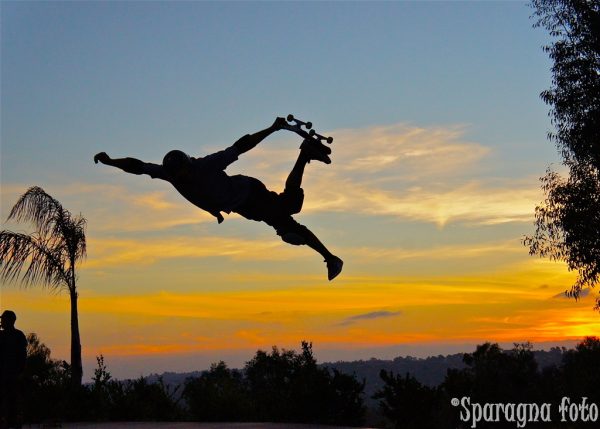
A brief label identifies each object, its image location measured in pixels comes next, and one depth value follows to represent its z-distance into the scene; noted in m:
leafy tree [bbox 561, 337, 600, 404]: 17.17
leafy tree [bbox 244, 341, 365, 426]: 14.80
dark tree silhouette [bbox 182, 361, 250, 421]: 15.74
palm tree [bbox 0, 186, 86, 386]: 19.44
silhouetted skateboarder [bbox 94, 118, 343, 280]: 8.53
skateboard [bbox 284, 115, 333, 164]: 8.70
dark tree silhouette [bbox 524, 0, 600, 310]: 23.59
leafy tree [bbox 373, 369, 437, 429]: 14.05
